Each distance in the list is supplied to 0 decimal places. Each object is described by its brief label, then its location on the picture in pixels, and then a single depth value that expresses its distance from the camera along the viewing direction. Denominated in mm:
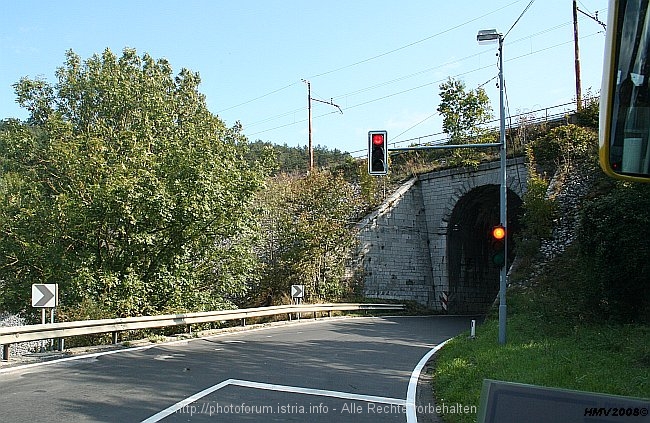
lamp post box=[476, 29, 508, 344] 14656
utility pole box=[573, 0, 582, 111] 37281
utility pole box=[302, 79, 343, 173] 44481
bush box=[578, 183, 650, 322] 15672
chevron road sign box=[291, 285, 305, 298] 26312
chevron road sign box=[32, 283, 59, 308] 13109
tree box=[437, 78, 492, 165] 37344
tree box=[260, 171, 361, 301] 32406
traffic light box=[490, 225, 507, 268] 15281
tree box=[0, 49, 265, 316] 19703
